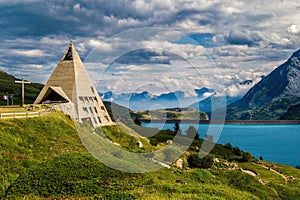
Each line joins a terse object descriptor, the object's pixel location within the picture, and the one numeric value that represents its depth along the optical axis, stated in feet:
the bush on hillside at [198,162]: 148.15
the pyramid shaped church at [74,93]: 154.92
